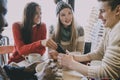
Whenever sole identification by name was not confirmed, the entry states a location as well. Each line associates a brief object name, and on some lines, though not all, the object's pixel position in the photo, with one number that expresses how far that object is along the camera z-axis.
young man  1.14
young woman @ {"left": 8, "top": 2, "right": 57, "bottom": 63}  2.07
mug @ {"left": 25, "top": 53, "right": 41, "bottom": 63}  1.77
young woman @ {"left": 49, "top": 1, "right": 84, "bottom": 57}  2.08
